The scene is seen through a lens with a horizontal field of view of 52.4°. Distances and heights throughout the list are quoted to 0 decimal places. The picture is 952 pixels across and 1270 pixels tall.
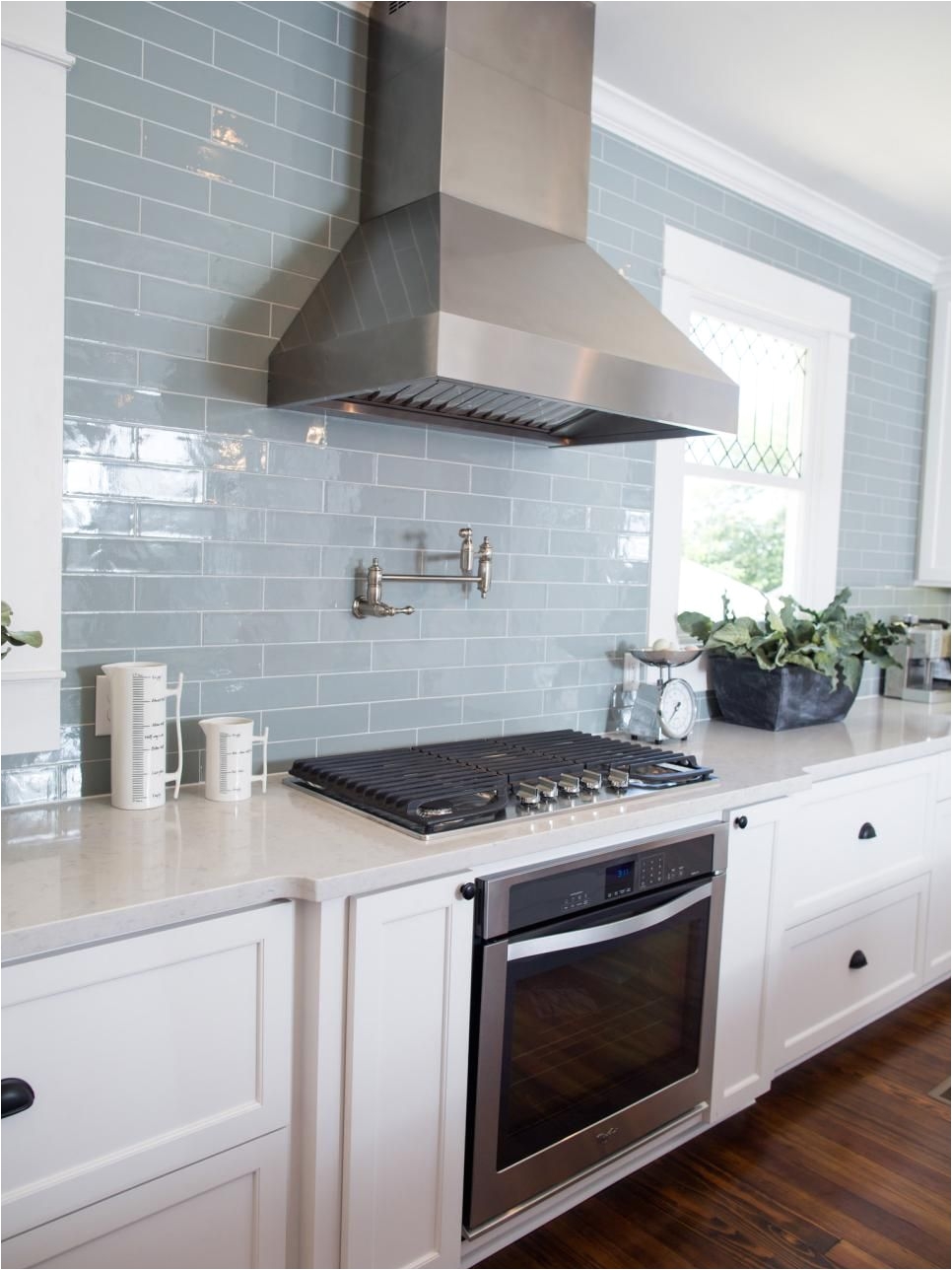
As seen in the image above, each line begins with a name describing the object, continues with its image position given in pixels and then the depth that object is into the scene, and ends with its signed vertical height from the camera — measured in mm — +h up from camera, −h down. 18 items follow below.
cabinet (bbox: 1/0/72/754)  1664 +339
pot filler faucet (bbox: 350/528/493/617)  2223 -44
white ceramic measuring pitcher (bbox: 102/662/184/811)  1775 -339
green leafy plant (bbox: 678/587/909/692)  3027 -209
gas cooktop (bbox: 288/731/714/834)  1818 -454
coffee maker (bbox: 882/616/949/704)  3783 -347
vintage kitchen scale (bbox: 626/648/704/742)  2699 -383
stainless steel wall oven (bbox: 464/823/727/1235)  1775 -899
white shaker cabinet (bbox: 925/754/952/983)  3098 -1013
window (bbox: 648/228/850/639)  3016 +412
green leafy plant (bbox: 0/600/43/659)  1482 -142
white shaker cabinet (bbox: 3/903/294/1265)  1290 -740
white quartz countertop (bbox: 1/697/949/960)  1346 -493
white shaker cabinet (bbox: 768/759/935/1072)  2512 -932
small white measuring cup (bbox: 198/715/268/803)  1892 -406
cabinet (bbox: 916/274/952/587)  4129 +471
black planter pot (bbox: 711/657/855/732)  3006 -388
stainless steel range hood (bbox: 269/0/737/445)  1763 +588
